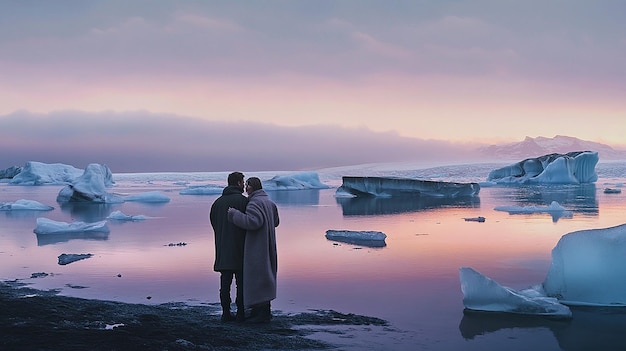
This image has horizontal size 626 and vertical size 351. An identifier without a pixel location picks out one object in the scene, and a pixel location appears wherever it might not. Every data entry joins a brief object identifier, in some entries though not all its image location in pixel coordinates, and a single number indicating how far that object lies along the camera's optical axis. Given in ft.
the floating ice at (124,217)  48.55
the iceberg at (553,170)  120.98
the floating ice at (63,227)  38.58
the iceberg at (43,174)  175.73
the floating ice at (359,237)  32.68
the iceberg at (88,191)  74.02
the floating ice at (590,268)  18.02
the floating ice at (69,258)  26.50
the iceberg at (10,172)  217.15
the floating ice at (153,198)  77.82
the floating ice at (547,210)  49.14
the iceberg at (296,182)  113.19
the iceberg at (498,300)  16.42
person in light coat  15.16
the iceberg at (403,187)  84.07
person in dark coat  15.42
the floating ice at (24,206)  61.20
